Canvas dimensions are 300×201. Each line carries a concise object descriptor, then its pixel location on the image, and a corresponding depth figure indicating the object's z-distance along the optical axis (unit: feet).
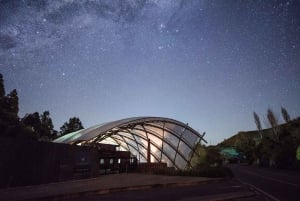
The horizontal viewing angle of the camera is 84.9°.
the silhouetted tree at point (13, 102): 87.55
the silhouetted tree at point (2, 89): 84.69
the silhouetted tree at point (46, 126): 130.62
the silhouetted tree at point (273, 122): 111.85
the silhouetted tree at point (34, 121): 127.96
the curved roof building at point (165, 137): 69.84
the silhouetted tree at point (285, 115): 119.46
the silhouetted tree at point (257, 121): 144.86
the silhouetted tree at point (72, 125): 164.01
